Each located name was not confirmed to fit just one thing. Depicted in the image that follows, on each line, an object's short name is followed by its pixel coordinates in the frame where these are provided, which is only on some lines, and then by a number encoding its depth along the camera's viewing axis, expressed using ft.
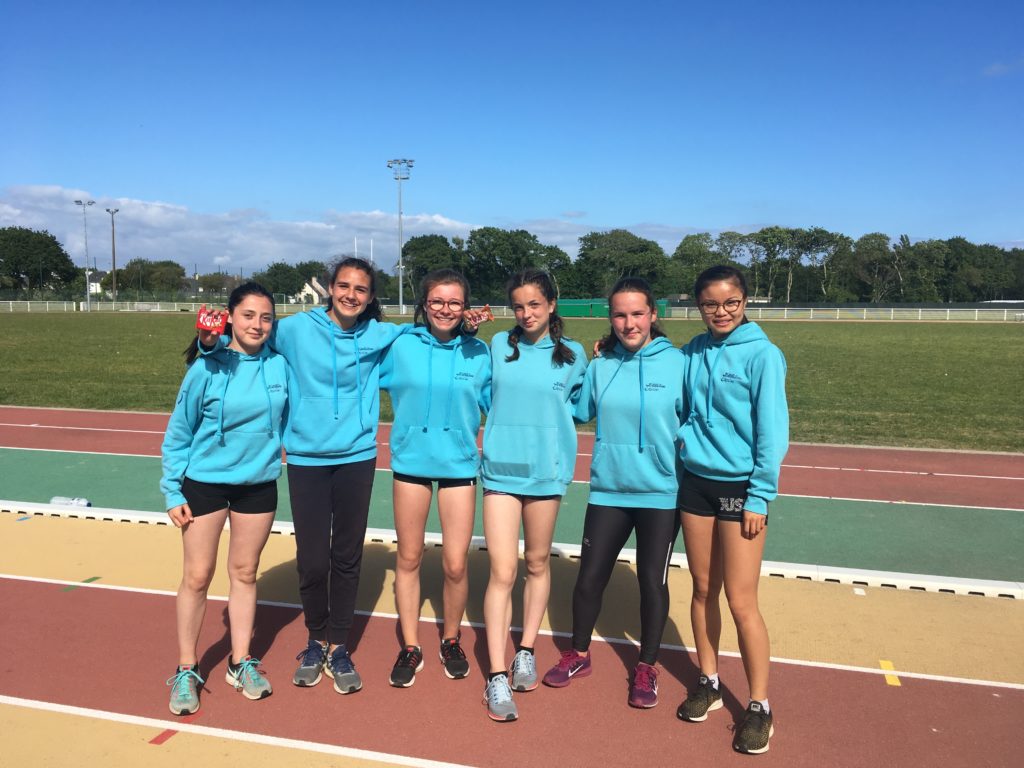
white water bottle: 20.79
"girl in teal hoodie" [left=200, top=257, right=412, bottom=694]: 11.68
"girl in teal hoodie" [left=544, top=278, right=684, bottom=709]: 11.12
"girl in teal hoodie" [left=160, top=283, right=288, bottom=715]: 10.94
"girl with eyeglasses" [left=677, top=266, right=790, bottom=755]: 10.09
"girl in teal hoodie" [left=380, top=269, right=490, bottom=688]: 11.60
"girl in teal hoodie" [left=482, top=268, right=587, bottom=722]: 11.24
